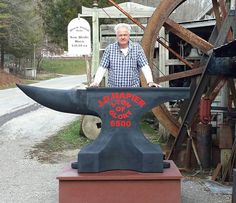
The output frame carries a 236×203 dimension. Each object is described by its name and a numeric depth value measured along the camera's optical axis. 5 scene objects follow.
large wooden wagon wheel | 5.85
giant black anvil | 4.15
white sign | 8.88
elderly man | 4.41
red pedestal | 4.06
